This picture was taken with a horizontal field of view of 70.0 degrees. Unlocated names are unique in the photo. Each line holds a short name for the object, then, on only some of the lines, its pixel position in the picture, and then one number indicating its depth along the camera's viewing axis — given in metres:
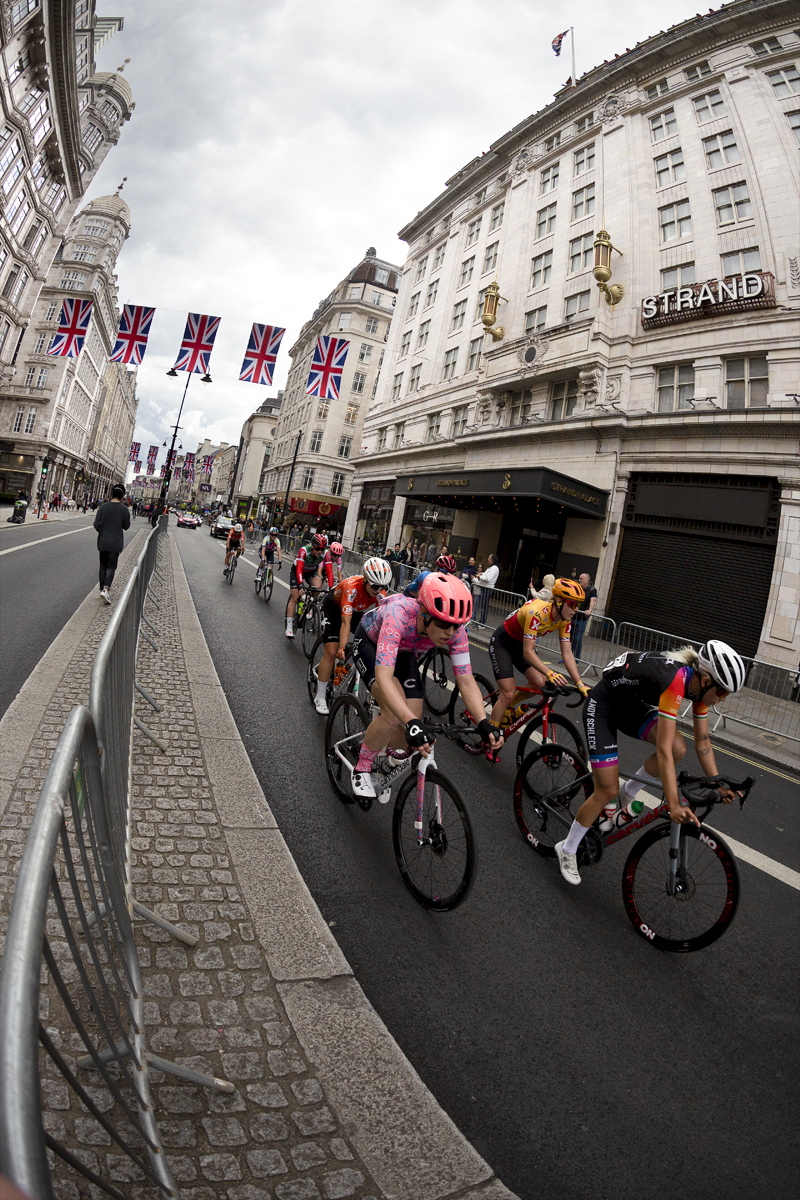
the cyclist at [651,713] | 3.55
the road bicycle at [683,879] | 3.49
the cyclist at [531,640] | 5.46
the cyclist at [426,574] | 4.48
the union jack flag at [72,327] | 22.84
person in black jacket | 10.57
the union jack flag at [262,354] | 20.86
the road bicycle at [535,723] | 5.29
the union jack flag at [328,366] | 24.81
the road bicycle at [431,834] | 3.47
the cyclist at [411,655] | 3.72
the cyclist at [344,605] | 6.15
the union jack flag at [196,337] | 20.03
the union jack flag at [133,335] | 19.67
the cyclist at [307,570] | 9.77
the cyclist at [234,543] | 17.42
